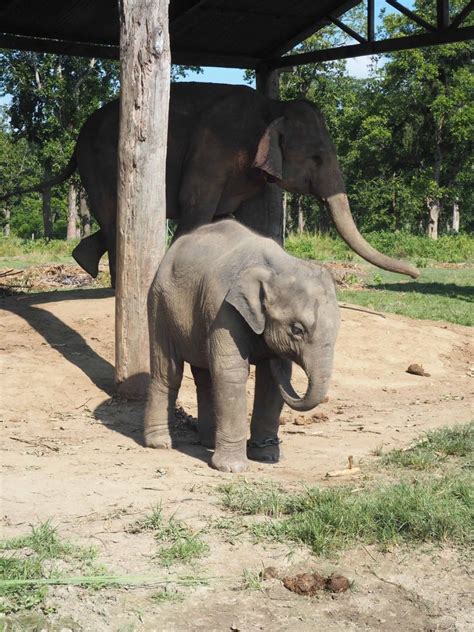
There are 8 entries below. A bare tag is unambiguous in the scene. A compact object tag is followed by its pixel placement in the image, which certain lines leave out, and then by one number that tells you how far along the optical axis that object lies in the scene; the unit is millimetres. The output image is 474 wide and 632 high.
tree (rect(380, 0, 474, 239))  39719
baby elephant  5926
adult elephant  10281
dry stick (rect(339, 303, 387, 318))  11915
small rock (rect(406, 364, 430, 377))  10000
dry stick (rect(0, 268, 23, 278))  15445
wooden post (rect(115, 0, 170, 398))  7758
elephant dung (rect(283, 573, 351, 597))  4258
